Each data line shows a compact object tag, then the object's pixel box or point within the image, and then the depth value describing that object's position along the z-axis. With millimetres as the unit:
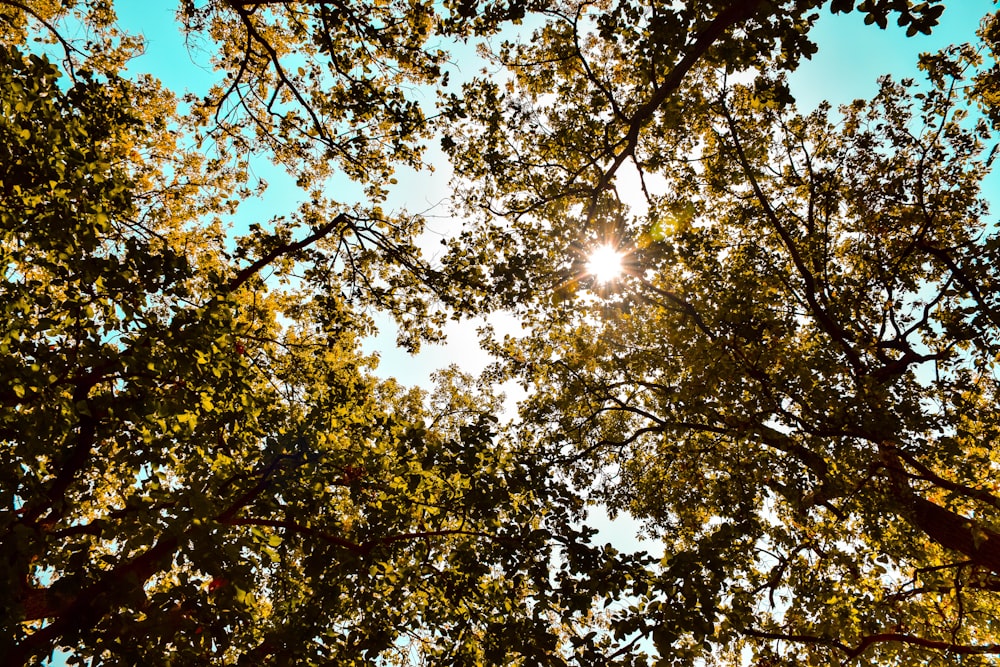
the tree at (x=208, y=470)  4258
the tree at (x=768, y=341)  7621
